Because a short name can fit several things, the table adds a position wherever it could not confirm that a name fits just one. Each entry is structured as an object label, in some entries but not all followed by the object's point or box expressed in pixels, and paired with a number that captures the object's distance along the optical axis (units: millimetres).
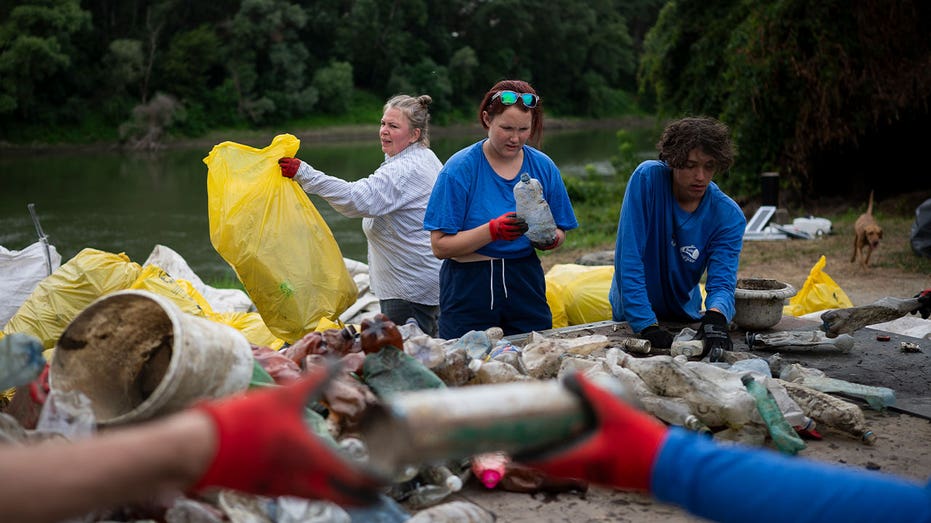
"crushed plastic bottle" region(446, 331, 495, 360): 2836
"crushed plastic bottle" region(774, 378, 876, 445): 2494
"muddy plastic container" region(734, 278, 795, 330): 3553
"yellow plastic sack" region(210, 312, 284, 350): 4464
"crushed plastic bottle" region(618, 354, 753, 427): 2420
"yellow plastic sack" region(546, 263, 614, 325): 4852
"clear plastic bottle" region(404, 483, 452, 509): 2068
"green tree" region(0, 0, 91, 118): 27141
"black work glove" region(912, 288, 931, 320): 3662
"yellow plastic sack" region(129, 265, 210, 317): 4023
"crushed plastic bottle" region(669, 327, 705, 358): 3031
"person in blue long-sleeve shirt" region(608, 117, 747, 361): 3230
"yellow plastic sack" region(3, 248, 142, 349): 3846
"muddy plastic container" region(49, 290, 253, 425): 1795
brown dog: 7641
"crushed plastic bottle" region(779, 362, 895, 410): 2760
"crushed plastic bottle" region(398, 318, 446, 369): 2504
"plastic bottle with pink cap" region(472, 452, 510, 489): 2170
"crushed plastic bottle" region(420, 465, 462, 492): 2141
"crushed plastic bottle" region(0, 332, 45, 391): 1712
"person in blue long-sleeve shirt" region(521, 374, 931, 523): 1235
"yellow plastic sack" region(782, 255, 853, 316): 5219
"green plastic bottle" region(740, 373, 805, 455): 2346
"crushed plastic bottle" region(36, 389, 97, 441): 1806
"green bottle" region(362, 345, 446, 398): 2293
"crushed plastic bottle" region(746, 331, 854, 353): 3289
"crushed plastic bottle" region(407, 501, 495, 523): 1871
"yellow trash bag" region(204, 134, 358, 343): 3797
